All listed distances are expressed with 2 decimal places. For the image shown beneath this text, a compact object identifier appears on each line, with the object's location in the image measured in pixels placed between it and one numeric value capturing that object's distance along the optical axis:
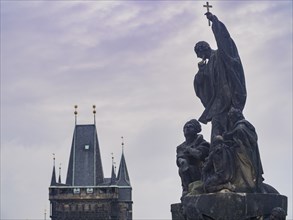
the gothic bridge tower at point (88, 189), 103.69
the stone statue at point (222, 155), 9.98
